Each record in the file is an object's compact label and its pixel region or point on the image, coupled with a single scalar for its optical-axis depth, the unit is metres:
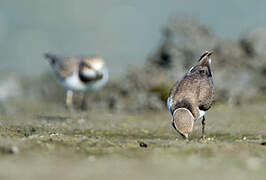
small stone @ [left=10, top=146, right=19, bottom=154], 10.63
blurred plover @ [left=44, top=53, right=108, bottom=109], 22.67
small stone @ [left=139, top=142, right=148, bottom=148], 12.73
